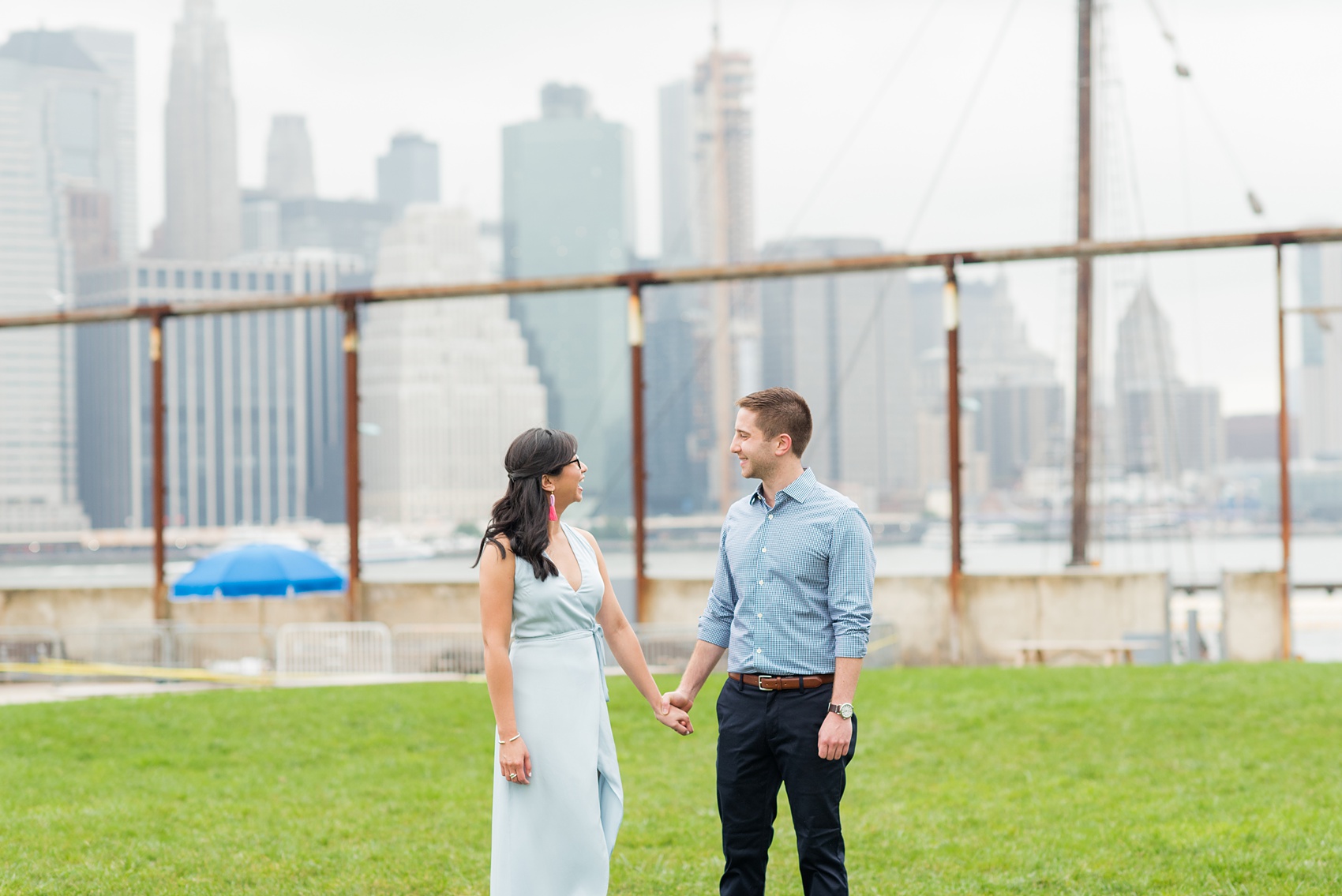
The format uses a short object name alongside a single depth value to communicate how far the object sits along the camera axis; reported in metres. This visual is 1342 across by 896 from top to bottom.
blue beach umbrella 21.03
